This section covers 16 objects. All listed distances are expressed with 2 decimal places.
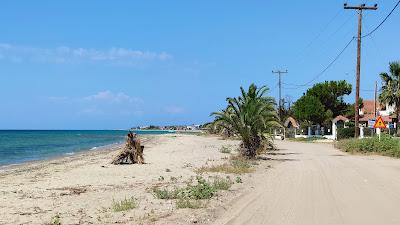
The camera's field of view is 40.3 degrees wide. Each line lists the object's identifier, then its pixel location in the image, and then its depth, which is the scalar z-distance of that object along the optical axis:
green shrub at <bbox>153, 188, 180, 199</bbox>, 12.54
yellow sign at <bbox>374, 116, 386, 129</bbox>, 34.03
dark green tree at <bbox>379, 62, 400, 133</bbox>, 59.91
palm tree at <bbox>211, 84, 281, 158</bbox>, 27.89
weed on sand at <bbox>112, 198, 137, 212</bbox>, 10.87
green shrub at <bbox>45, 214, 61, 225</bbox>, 9.31
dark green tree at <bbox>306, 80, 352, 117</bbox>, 85.19
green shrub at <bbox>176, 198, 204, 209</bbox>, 11.16
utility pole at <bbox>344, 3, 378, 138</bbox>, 40.12
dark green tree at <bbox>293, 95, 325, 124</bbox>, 81.31
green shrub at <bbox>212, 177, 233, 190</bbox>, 14.38
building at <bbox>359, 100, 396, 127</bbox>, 73.06
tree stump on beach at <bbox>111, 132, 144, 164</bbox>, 26.33
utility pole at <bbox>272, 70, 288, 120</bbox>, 89.62
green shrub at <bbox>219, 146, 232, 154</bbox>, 36.75
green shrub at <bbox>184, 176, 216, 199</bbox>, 12.44
